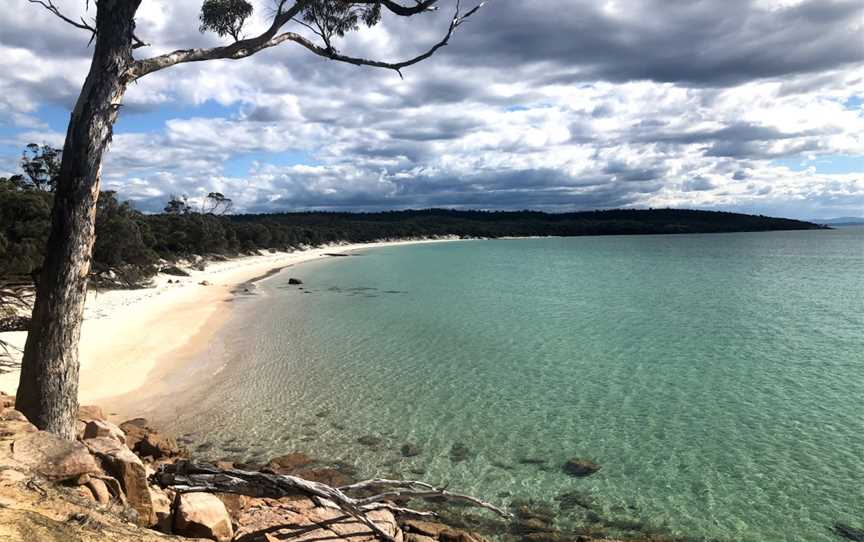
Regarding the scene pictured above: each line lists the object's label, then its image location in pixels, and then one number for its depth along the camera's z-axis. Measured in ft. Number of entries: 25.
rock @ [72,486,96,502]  16.63
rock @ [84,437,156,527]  18.66
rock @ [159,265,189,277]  148.35
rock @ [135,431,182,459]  30.73
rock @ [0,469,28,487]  15.46
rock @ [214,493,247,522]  21.56
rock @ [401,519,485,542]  24.45
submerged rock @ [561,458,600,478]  34.55
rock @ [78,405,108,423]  32.50
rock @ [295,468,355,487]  32.01
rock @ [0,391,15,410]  25.60
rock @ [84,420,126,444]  26.15
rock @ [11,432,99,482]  17.08
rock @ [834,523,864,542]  27.73
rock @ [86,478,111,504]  17.34
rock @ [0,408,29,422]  20.58
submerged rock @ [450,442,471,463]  36.24
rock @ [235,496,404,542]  20.71
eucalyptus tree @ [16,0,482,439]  22.24
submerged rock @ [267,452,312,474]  33.38
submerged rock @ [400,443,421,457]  36.99
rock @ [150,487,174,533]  18.49
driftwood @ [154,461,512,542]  21.31
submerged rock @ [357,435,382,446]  38.78
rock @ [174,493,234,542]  18.22
